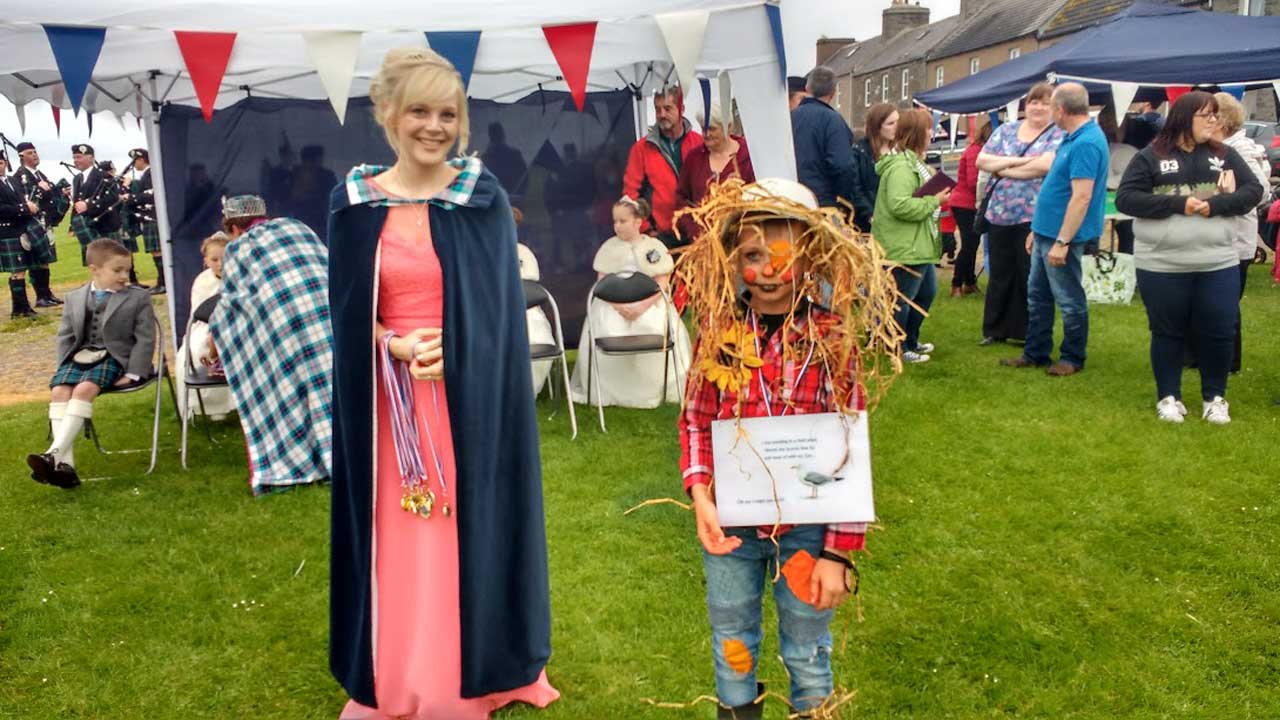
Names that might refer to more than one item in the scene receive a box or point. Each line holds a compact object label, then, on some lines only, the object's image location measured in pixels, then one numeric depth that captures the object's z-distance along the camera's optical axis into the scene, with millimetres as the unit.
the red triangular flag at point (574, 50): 5508
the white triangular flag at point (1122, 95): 8789
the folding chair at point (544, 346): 6172
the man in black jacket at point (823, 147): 6711
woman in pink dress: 2648
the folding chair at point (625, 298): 6305
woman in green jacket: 6707
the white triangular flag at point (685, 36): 5418
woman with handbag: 7094
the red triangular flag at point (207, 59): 5223
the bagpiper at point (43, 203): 12384
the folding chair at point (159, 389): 5674
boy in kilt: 5527
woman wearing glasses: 5117
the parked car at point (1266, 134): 14117
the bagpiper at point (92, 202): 12625
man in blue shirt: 6180
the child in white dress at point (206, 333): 6105
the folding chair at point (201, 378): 5652
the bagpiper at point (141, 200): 13500
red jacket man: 7629
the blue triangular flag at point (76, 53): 4895
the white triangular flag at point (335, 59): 5297
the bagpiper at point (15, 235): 11586
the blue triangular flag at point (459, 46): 5469
